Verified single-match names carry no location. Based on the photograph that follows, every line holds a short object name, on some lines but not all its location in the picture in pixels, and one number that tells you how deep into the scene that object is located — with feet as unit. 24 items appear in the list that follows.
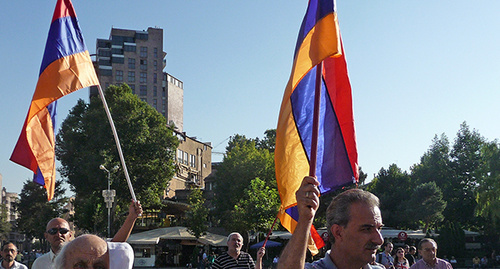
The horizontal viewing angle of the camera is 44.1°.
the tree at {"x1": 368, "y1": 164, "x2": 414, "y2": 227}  211.20
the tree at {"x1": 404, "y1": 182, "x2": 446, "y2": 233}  204.95
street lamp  128.77
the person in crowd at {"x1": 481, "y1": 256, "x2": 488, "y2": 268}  163.73
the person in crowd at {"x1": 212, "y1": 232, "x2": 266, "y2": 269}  30.78
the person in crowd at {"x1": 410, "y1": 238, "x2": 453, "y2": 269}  29.99
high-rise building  313.94
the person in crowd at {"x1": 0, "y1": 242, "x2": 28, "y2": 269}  26.25
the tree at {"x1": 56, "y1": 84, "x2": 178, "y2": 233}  157.17
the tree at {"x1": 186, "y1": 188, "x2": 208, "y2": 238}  166.20
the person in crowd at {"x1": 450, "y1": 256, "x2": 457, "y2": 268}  148.36
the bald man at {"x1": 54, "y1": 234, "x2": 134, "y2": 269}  10.41
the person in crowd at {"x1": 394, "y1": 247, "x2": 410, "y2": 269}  46.88
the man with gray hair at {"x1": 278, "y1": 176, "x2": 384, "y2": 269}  10.77
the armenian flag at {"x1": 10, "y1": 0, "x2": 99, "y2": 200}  25.68
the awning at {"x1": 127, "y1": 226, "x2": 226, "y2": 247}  154.92
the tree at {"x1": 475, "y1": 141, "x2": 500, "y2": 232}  155.74
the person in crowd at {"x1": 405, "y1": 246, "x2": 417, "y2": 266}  55.88
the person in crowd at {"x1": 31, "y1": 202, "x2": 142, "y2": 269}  19.49
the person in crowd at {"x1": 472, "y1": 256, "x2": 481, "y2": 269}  162.40
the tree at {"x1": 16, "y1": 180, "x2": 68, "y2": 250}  269.32
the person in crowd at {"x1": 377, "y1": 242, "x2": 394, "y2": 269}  47.02
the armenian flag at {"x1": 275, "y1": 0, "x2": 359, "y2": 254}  16.58
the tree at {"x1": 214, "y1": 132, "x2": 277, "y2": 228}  191.21
